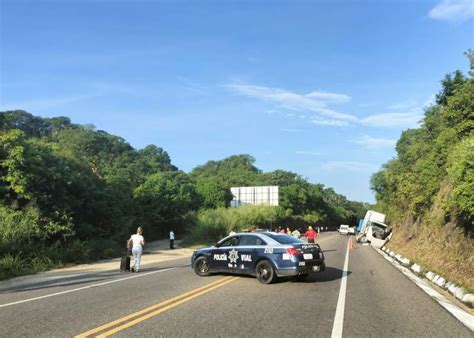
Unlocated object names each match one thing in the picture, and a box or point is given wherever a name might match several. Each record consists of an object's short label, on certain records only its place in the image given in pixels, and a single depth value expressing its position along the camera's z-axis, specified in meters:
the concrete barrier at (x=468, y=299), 10.61
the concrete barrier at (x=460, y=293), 11.40
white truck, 42.66
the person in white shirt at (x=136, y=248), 17.98
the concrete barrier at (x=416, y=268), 17.75
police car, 13.20
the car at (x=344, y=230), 80.81
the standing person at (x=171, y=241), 38.19
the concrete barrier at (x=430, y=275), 15.46
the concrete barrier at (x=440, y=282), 13.80
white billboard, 66.75
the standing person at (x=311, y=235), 25.19
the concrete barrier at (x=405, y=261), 21.56
